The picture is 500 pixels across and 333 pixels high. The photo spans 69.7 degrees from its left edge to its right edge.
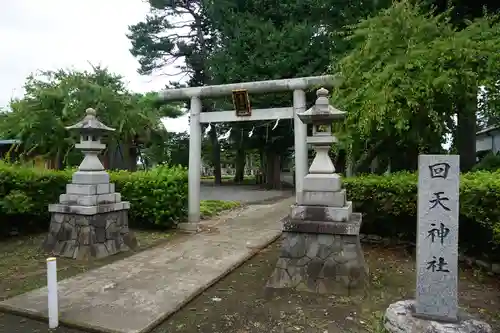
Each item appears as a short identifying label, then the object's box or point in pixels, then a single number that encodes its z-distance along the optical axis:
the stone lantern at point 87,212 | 5.99
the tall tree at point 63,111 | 10.16
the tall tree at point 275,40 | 12.70
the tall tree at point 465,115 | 7.76
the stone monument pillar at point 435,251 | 3.14
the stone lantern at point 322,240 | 4.41
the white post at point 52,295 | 3.40
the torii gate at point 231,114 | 7.80
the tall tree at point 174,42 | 20.78
